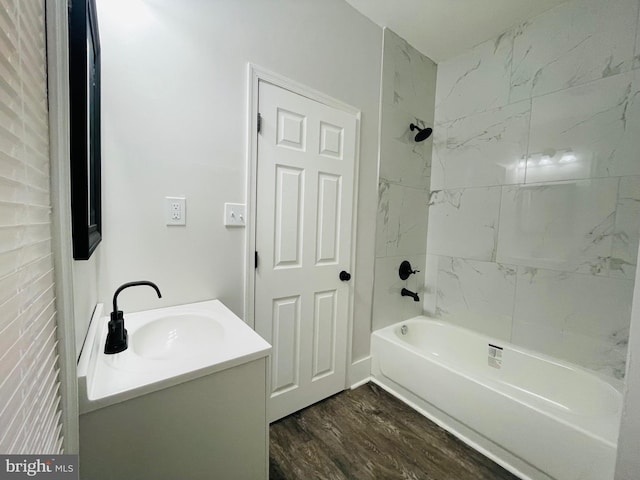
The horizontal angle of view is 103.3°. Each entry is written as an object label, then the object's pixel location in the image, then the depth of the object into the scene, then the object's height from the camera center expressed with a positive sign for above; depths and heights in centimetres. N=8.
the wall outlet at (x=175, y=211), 119 +3
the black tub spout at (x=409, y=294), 216 -58
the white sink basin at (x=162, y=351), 68 -45
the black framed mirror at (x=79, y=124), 58 +21
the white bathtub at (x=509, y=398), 114 -98
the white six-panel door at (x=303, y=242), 148 -12
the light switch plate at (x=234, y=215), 135 +3
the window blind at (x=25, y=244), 34 -5
